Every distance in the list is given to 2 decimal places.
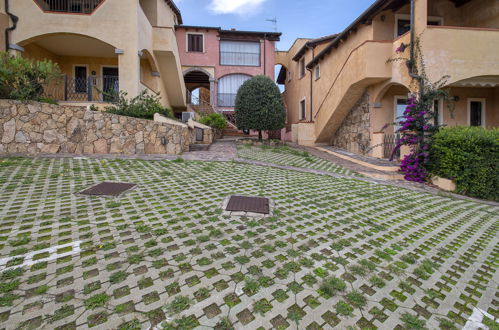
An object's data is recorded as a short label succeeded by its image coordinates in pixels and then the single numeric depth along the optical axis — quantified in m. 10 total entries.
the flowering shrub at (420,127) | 7.77
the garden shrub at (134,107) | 9.19
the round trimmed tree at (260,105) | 13.32
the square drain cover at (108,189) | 4.36
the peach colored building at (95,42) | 10.20
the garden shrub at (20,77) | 7.22
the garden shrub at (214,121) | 13.86
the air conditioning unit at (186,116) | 13.35
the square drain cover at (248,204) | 3.96
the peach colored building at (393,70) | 8.30
